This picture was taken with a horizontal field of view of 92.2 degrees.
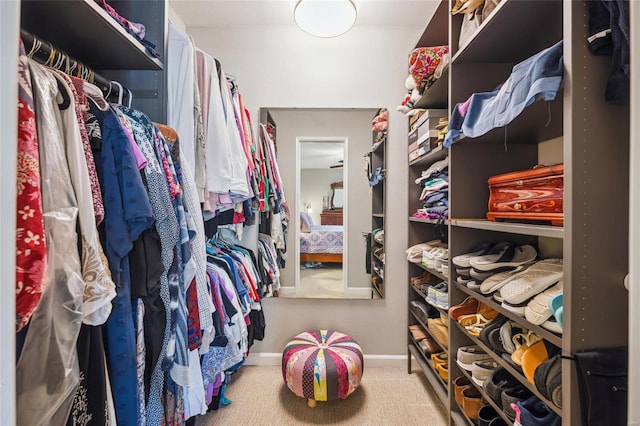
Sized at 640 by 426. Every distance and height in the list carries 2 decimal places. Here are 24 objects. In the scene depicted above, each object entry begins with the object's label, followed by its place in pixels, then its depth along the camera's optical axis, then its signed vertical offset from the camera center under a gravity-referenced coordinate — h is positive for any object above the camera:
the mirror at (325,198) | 2.15 +0.12
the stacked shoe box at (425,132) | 1.70 +0.49
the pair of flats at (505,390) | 1.04 -0.62
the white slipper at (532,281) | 0.95 -0.21
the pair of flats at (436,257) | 1.59 -0.22
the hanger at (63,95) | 0.68 +0.26
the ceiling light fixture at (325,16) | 1.70 +1.14
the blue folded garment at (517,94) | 0.82 +0.38
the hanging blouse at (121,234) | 0.76 -0.05
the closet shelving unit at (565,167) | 0.77 +0.15
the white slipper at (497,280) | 1.11 -0.24
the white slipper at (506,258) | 1.20 -0.17
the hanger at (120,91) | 1.04 +0.42
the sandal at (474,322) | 1.24 -0.44
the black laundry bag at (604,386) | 0.74 -0.41
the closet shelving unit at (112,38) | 0.82 +0.53
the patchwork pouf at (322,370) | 1.62 -0.84
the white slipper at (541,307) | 0.88 -0.27
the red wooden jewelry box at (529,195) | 0.91 +0.07
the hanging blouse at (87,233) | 0.66 -0.04
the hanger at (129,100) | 1.10 +0.41
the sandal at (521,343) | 1.00 -0.43
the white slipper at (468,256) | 1.32 -0.17
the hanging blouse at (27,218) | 0.53 -0.01
